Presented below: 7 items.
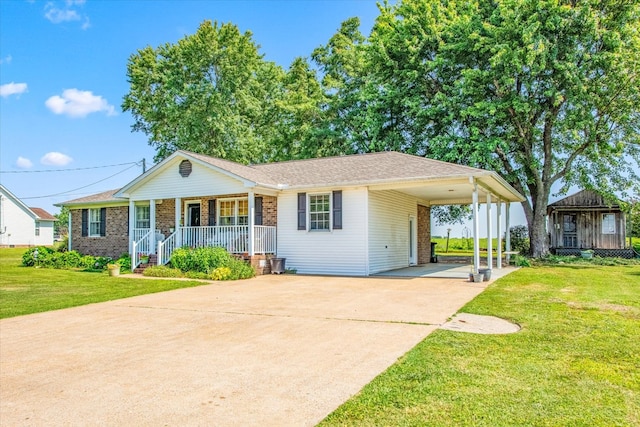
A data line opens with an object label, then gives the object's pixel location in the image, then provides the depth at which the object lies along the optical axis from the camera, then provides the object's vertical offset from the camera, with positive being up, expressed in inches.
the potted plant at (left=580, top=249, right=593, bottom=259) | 856.8 -49.7
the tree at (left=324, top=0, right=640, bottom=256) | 738.8 +255.7
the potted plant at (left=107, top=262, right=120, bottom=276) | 600.4 -50.7
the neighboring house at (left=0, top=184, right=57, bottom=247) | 1512.1 +36.8
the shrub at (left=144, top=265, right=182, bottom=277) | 573.0 -51.9
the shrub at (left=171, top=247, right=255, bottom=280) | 539.2 -41.9
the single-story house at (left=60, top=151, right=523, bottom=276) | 561.0 +38.8
